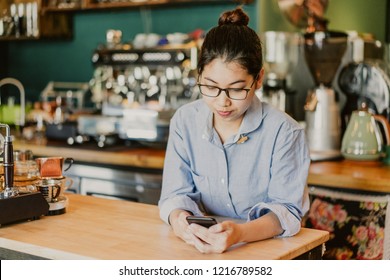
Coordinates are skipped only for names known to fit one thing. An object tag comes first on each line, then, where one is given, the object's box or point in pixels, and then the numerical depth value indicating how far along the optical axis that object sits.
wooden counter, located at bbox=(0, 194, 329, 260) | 1.53
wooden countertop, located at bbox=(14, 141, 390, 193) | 2.62
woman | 1.72
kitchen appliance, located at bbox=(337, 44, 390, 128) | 3.14
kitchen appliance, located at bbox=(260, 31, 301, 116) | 3.48
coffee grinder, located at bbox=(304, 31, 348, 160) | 3.16
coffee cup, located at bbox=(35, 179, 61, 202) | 1.93
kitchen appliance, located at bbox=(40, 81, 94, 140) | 3.85
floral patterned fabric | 2.58
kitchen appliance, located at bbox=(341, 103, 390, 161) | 3.00
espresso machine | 3.92
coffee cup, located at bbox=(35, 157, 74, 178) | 1.97
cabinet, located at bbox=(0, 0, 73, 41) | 5.29
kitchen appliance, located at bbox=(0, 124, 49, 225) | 1.78
